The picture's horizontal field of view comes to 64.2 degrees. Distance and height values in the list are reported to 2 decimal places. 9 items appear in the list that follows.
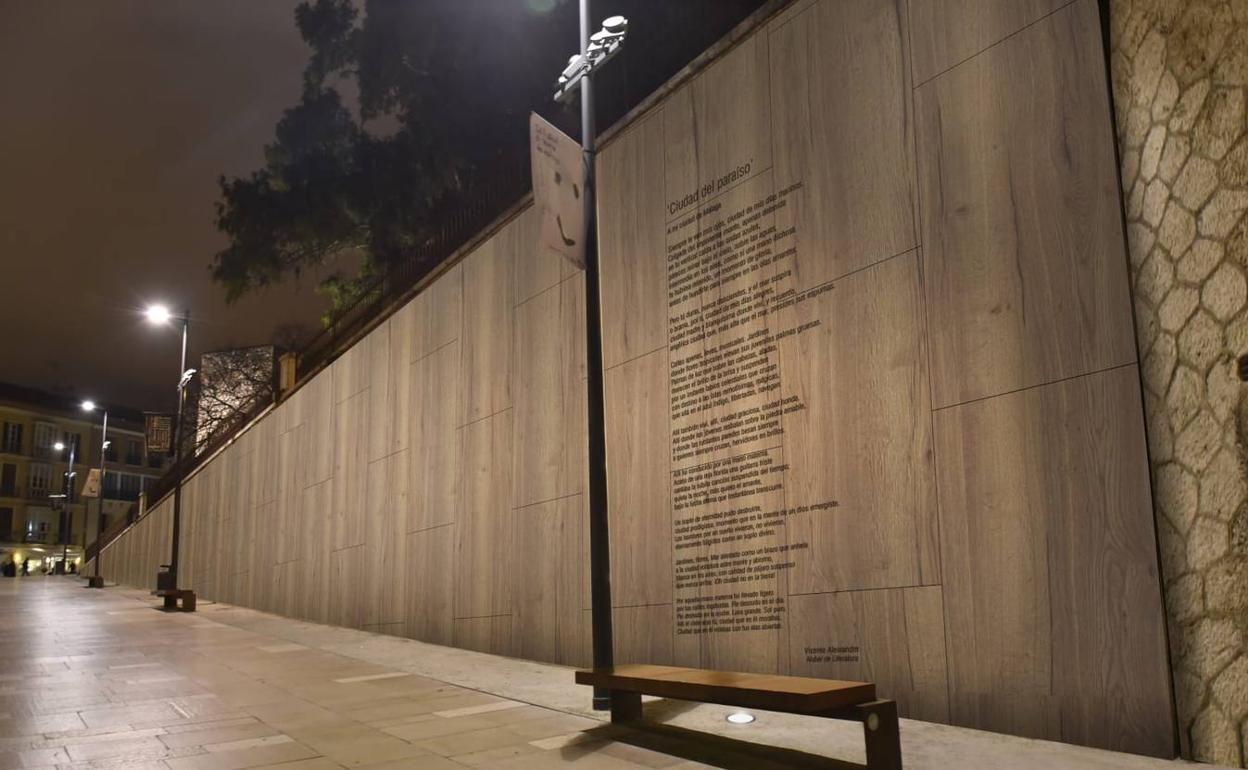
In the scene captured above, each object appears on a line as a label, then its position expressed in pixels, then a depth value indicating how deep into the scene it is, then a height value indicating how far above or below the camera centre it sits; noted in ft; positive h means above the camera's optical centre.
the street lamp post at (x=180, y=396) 79.57 +15.33
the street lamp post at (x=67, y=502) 240.32 +14.54
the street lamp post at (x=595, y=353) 24.62 +4.87
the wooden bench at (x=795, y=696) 16.71 -2.86
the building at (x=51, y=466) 264.31 +26.12
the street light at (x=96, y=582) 112.18 -2.73
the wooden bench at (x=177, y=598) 67.10 -2.96
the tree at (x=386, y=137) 76.18 +34.70
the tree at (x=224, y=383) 131.34 +23.32
